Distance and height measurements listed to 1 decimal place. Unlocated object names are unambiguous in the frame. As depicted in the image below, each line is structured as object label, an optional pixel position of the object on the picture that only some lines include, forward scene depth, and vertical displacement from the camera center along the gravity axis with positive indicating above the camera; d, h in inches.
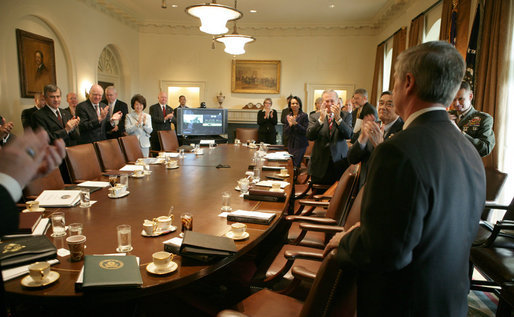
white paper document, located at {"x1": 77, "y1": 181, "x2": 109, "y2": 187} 102.1 -22.8
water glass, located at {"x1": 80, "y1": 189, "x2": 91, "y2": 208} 82.3 -21.9
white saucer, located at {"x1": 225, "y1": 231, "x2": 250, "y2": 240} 64.7 -24.1
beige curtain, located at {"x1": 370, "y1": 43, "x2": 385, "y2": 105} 308.1 +41.2
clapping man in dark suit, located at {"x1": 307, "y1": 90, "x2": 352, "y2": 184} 151.8 -11.8
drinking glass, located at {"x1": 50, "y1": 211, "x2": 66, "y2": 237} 63.7 -22.5
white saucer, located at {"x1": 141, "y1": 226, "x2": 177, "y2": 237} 64.5 -23.8
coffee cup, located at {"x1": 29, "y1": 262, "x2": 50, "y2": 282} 45.6 -22.5
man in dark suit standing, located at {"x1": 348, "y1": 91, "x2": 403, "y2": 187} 105.4 -4.7
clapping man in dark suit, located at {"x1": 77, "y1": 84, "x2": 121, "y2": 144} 183.5 -2.7
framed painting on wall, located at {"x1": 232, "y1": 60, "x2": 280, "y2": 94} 360.2 +43.4
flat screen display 273.6 -6.0
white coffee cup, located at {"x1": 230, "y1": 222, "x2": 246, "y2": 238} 65.8 -23.1
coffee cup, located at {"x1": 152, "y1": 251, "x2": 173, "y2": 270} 50.7 -22.8
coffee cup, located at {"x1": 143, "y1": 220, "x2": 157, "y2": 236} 64.0 -22.4
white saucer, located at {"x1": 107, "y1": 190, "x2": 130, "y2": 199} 90.7 -23.4
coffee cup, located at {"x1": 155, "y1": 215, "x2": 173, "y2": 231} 66.4 -22.2
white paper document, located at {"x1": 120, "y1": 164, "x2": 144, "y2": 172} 131.2 -22.6
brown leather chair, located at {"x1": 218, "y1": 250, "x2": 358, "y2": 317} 38.2 -20.4
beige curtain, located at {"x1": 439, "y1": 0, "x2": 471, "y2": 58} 158.7 +50.6
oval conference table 46.6 -24.0
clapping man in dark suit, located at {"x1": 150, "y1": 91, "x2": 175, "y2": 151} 257.8 -3.1
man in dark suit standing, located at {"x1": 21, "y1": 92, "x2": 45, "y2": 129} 188.2 -3.6
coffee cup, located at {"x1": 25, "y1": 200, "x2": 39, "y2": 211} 75.8 -22.2
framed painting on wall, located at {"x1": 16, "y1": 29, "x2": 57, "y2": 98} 207.6 +32.4
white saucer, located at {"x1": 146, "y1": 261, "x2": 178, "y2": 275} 50.0 -24.2
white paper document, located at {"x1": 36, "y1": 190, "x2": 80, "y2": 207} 80.4 -22.4
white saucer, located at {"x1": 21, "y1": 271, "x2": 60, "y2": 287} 45.3 -24.0
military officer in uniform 116.0 -0.4
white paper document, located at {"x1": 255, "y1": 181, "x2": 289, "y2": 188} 108.7 -22.9
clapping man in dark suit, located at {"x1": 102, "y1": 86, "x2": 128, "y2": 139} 216.5 +2.0
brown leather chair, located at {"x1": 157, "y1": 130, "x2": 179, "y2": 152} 212.8 -18.4
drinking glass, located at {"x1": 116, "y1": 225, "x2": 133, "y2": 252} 57.7 -22.4
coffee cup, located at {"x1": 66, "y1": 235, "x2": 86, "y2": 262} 53.1 -22.2
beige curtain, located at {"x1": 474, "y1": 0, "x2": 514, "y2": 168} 135.3 +24.4
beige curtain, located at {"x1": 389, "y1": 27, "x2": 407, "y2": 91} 247.0 +59.8
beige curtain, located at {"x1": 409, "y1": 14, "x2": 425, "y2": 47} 217.0 +60.8
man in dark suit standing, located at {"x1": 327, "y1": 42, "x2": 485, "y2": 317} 37.5 -10.2
